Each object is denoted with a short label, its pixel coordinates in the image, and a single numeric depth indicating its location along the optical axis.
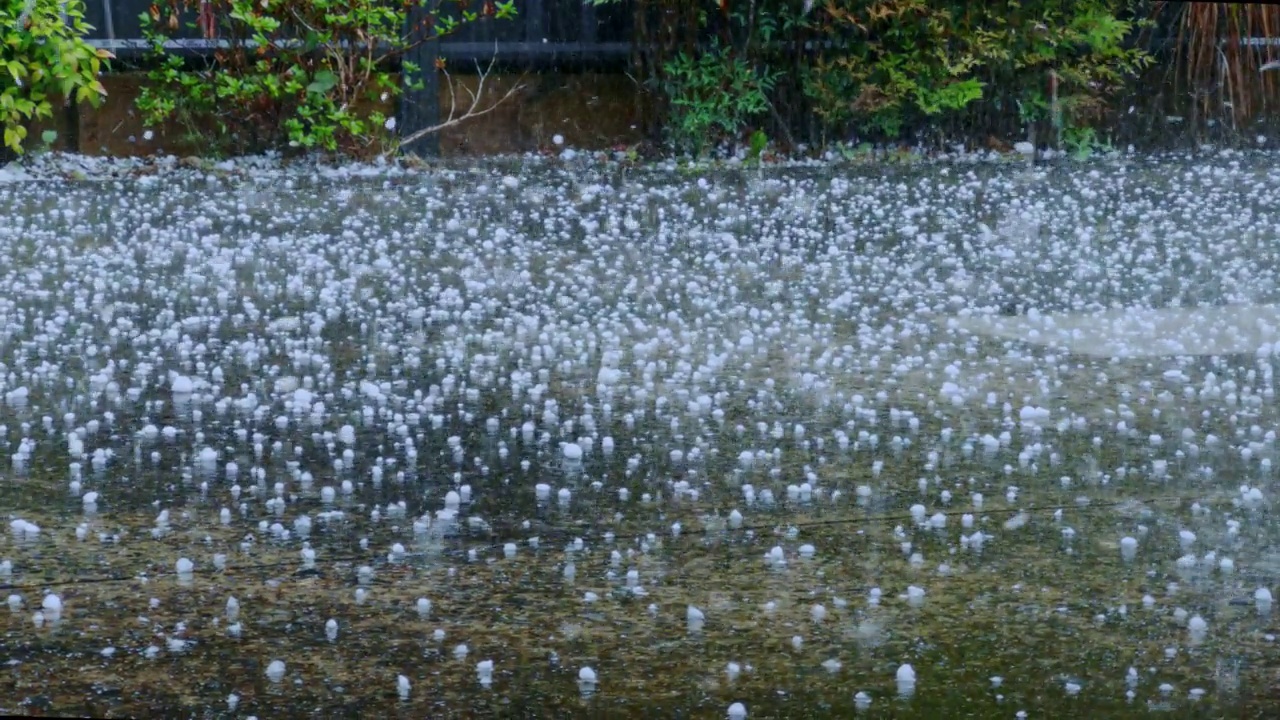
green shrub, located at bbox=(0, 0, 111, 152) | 12.77
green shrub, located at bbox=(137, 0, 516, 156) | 14.24
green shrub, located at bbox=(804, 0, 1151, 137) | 14.87
